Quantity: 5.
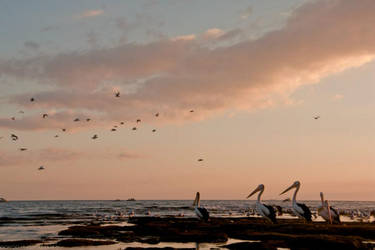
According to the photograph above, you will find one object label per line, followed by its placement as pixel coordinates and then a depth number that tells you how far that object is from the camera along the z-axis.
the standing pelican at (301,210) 33.88
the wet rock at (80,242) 29.27
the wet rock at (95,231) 34.85
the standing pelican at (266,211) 33.31
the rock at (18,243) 29.19
